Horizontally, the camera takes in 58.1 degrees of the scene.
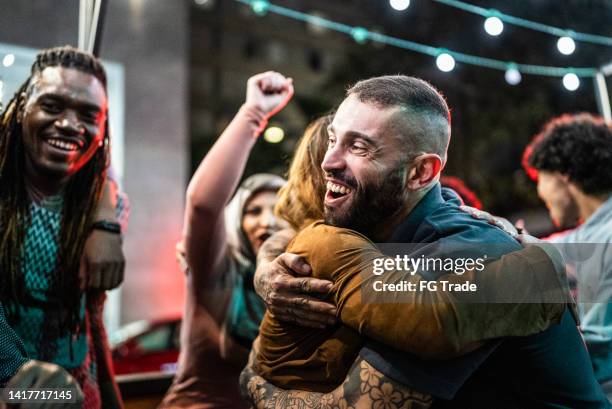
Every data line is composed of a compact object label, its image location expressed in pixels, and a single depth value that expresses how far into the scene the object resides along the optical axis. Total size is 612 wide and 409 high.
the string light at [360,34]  3.81
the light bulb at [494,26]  3.46
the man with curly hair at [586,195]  2.08
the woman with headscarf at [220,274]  2.04
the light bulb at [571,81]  3.86
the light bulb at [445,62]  3.19
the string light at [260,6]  3.45
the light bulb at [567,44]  3.45
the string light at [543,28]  3.34
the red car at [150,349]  5.93
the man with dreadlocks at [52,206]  1.94
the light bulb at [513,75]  4.25
